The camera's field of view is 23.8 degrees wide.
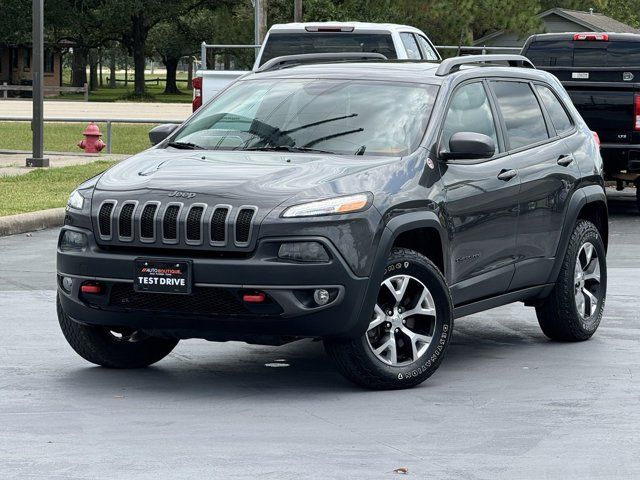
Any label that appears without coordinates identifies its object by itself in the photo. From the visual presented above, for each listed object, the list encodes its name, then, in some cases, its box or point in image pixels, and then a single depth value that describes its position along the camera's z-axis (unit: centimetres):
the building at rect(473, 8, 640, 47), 6481
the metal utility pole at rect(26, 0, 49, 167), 2194
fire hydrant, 2634
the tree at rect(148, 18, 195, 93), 8531
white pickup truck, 1936
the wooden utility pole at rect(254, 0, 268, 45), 3957
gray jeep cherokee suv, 732
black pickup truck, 1753
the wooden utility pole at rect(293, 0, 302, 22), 3931
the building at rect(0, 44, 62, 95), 8050
